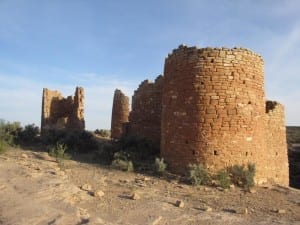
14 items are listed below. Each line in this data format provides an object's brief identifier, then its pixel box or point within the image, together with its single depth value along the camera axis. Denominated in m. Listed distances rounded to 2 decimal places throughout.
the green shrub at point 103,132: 17.91
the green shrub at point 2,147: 8.85
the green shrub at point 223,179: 6.97
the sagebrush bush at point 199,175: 7.08
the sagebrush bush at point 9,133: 10.25
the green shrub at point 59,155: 8.39
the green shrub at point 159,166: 7.68
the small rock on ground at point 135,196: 5.82
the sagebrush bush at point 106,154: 9.15
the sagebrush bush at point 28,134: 11.56
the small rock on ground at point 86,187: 6.12
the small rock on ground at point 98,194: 5.82
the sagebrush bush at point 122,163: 7.91
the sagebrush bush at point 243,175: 7.12
